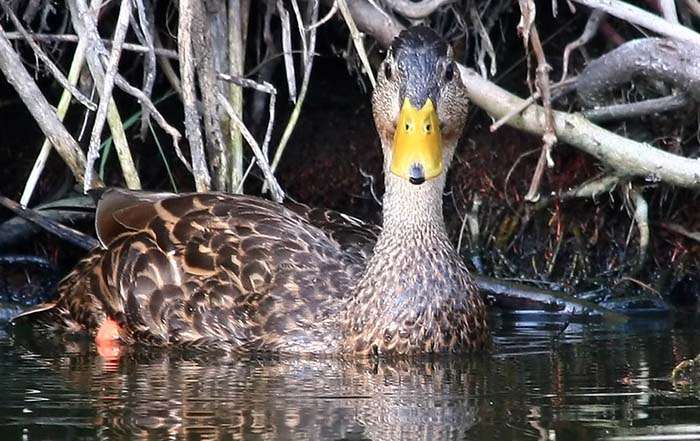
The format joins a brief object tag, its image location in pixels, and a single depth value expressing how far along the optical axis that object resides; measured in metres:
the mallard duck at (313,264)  13.30
